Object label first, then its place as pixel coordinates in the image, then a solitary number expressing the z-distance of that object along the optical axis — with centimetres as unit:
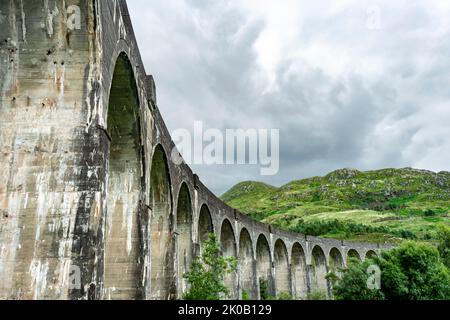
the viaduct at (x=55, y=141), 616
